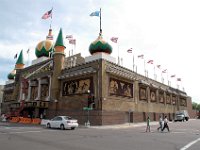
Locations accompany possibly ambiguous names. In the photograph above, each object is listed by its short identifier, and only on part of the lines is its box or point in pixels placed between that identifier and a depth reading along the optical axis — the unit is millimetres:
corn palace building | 34156
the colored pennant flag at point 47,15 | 39909
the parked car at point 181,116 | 49912
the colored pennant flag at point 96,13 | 36875
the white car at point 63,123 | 23250
